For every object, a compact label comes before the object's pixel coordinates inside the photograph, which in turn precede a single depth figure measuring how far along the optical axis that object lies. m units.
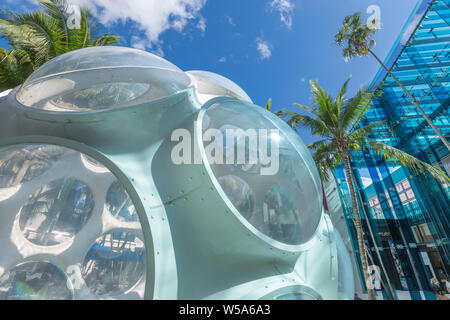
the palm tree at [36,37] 6.00
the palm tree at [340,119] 9.05
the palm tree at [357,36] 10.06
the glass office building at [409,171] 11.69
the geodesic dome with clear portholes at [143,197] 1.73
